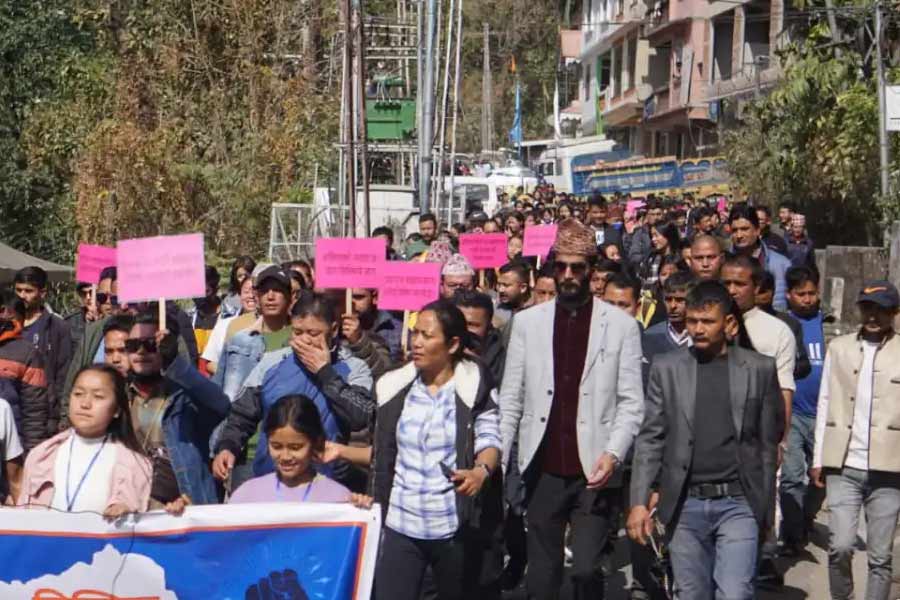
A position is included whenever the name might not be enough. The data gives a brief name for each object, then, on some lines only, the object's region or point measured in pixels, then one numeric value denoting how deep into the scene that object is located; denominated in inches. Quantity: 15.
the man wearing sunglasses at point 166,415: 260.7
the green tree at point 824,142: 760.3
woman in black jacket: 249.3
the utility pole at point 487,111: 2352.4
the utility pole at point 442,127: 973.8
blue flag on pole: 2418.8
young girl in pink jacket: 232.7
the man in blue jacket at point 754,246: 433.4
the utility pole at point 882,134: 663.1
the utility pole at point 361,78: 620.1
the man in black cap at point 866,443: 293.4
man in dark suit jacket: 250.8
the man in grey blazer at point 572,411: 274.8
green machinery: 1080.8
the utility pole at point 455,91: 1034.0
